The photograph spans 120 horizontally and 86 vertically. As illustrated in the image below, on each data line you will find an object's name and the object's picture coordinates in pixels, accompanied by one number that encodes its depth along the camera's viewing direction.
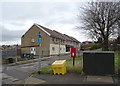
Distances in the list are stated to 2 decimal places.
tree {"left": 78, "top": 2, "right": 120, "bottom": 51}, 10.38
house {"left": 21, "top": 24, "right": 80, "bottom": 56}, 18.92
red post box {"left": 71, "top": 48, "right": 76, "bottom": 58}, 6.17
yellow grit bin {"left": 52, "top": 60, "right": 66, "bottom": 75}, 5.15
